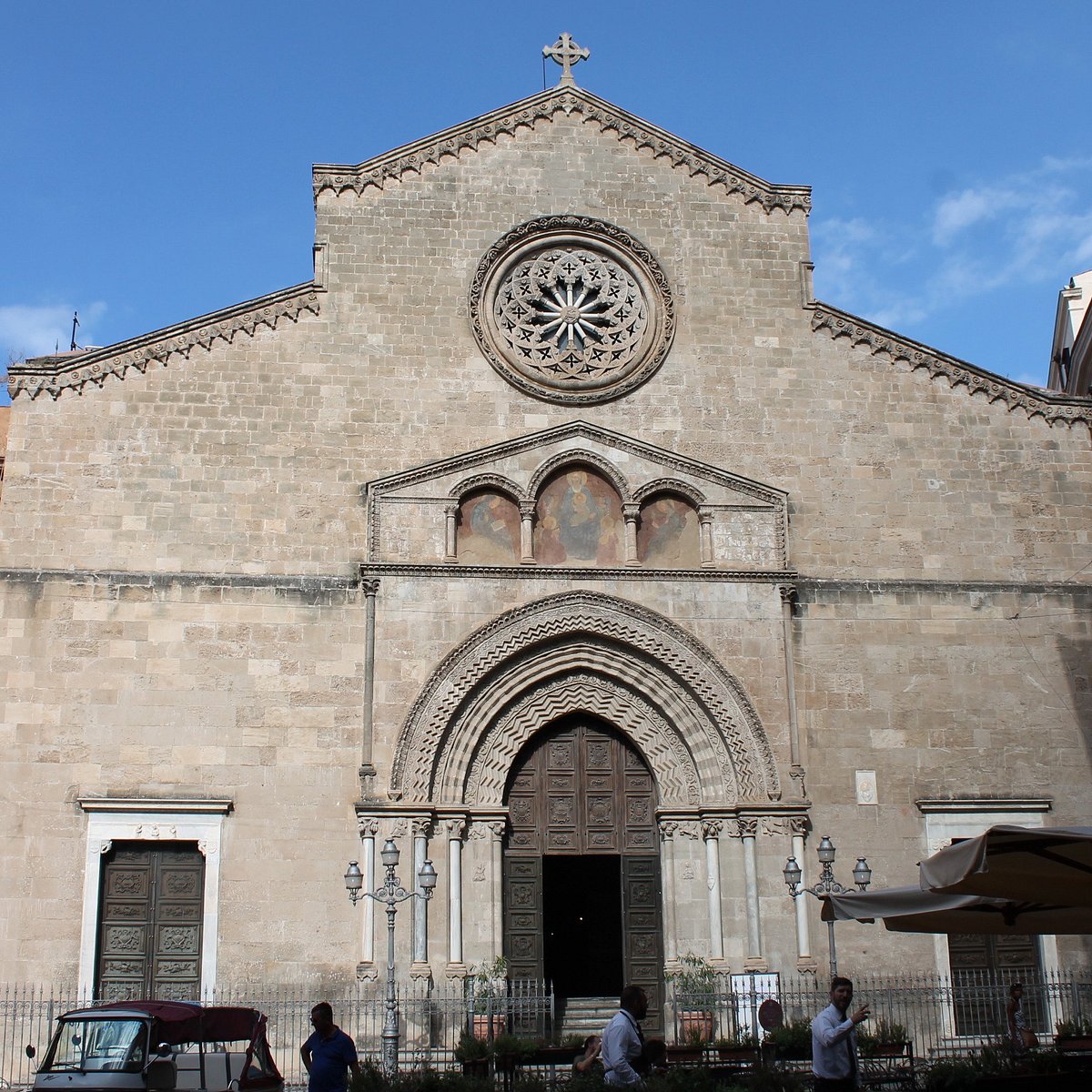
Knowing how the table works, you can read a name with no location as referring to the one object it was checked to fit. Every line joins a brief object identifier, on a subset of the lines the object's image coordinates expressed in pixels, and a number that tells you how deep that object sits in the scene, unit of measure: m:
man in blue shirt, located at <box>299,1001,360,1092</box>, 10.57
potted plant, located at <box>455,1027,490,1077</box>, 14.58
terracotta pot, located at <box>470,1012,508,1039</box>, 17.30
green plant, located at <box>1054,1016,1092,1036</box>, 15.77
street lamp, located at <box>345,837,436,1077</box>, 15.55
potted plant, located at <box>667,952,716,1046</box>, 17.27
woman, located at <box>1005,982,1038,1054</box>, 15.43
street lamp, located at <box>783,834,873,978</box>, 17.03
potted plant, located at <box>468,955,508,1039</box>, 17.23
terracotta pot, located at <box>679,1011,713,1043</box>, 17.02
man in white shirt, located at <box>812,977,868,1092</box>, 10.03
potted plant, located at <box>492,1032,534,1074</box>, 14.92
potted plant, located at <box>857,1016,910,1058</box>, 14.85
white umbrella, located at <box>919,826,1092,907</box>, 8.84
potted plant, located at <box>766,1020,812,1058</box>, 15.44
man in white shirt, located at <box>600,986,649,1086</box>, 9.87
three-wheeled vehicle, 12.09
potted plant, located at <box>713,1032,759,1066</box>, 14.73
